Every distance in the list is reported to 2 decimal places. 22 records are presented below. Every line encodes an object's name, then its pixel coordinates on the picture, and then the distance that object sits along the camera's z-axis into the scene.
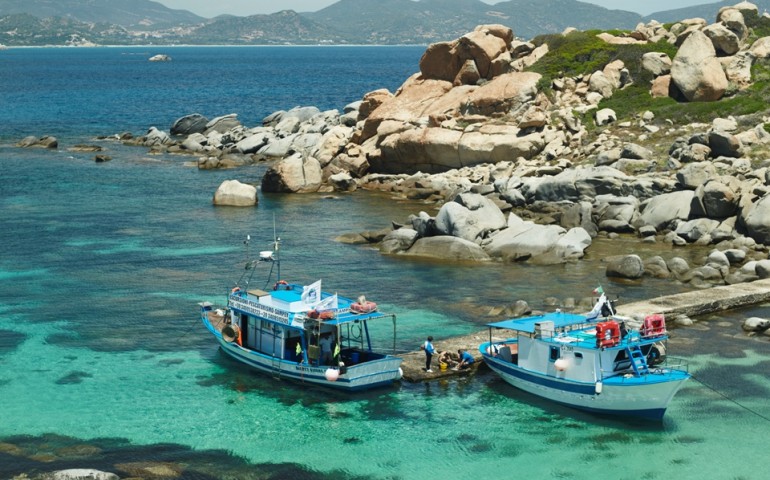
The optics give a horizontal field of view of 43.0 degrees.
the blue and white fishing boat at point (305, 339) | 34.66
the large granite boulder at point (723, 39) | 77.81
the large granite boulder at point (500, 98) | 77.12
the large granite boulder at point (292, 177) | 74.00
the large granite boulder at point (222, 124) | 106.19
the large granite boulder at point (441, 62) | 84.50
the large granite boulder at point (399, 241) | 55.28
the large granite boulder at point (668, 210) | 56.49
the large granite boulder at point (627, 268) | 48.78
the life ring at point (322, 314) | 34.84
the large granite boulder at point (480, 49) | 82.75
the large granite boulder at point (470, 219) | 54.81
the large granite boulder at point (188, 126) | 110.31
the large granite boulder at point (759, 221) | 51.84
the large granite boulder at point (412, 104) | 79.56
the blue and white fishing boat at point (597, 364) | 32.00
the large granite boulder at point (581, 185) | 60.22
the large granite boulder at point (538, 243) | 52.56
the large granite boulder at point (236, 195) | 68.88
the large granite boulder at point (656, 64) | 79.81
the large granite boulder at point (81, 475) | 26.84
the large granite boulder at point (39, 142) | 98.97
